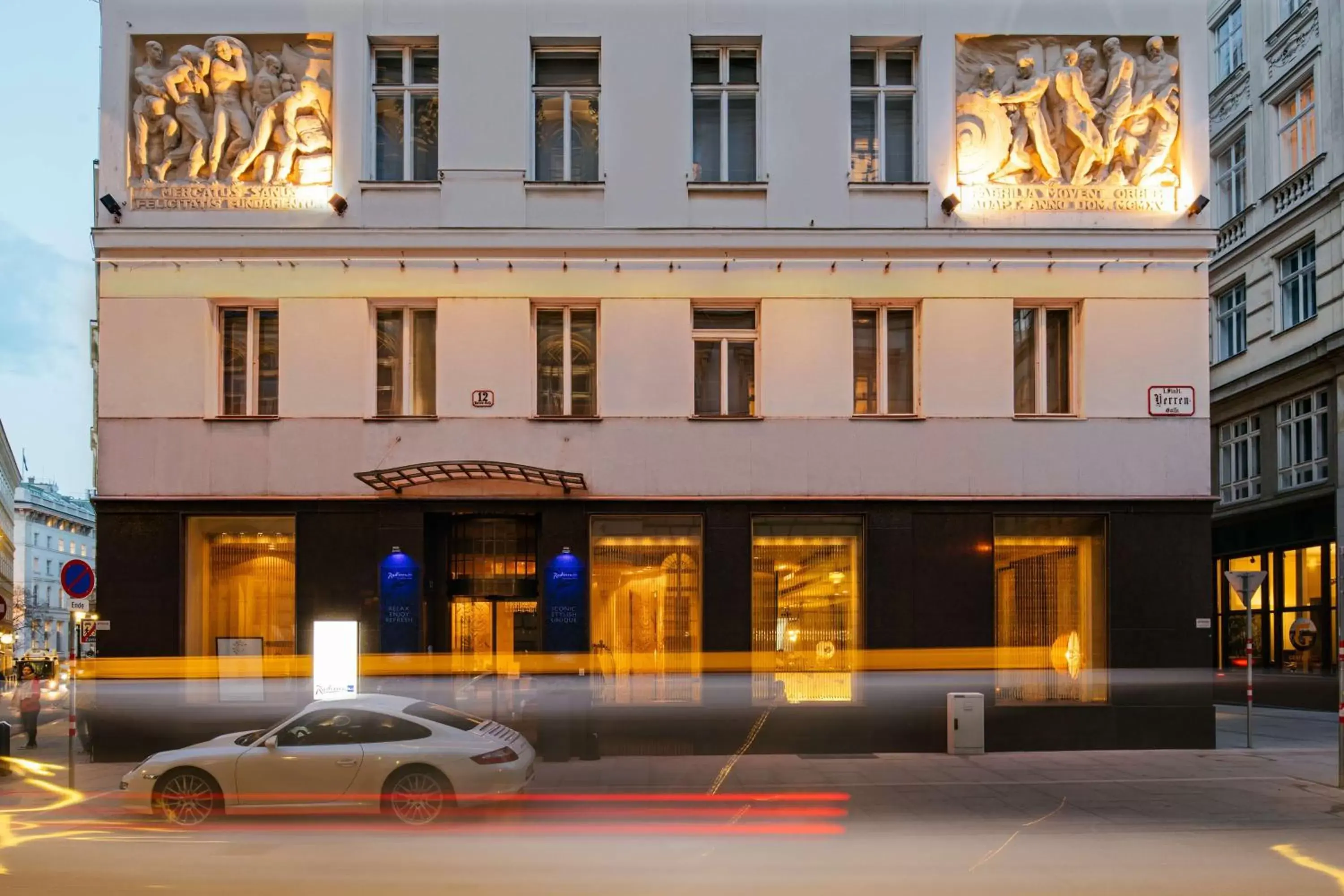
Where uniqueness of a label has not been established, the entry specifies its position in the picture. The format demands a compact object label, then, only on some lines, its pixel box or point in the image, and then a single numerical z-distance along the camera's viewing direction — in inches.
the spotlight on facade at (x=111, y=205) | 698.2
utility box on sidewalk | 682.8
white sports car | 464.1
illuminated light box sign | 689.0
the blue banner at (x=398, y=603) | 693.9
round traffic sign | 624.1
